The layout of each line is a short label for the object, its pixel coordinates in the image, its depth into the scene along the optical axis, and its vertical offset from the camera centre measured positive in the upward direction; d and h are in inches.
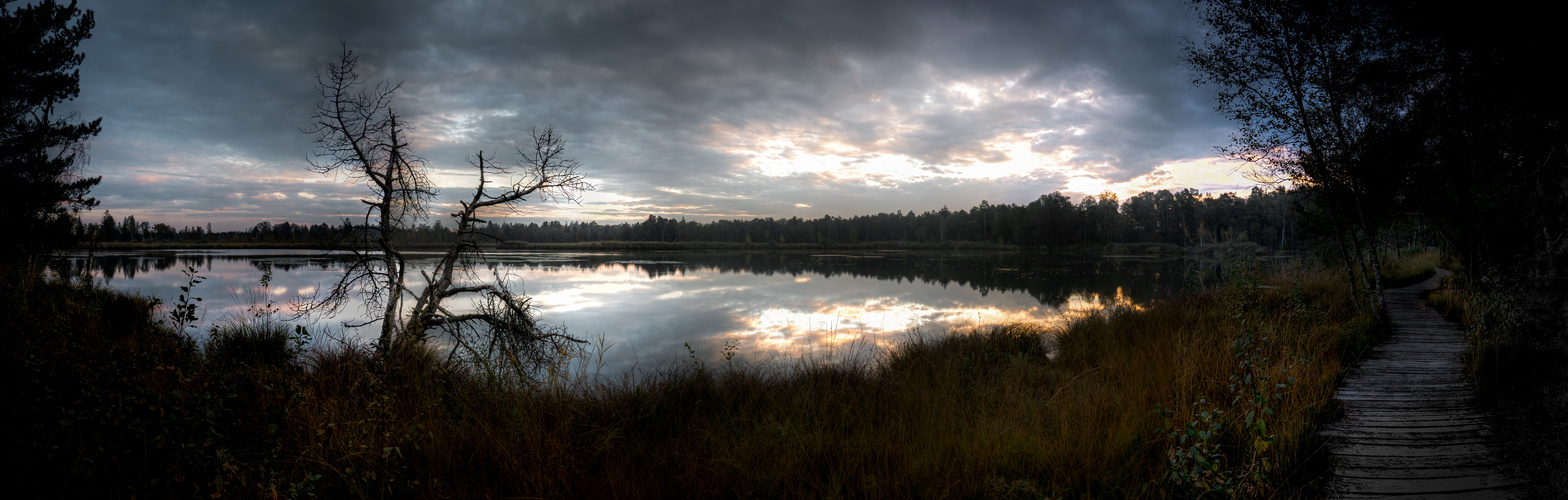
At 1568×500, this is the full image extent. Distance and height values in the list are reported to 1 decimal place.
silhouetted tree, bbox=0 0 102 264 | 500.7 +120.6
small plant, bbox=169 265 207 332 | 185.5 -26.1
